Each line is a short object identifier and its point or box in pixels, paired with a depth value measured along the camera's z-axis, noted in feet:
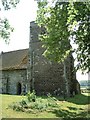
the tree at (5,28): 31.73
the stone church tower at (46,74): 59.45
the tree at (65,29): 28.77
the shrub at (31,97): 39.22
